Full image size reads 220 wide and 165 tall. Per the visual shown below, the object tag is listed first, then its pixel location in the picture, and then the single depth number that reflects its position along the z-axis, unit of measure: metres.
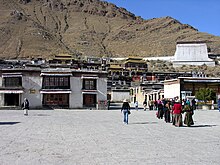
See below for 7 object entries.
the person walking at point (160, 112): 21.24
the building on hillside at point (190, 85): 39.50
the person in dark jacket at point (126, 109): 17.61
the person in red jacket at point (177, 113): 15.95
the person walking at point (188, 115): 15.91
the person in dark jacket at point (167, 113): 18.42
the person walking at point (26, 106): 25.19
